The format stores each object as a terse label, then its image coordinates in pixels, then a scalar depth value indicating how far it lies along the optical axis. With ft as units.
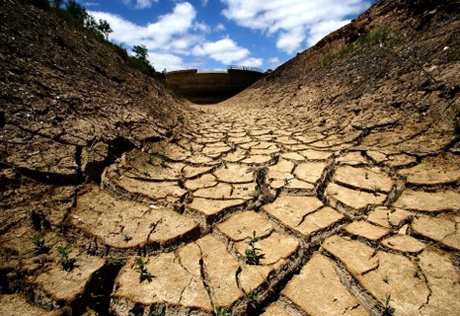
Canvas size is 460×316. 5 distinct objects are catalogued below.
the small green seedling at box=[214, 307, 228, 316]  2.88
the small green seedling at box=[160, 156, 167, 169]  6.34
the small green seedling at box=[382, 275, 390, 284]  3.26
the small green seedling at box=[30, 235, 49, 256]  3.34
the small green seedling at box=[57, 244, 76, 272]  3.24
